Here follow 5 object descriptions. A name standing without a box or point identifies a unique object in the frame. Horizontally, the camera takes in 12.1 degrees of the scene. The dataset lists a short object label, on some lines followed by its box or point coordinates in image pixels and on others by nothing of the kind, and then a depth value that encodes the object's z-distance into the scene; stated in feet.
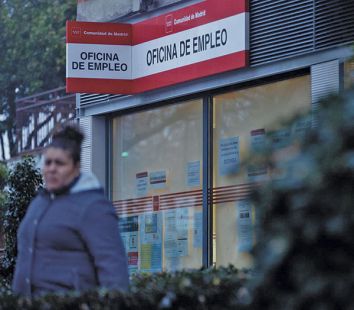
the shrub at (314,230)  18.36
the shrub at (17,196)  59.92
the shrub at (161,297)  25.97
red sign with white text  62.64
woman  28.70
